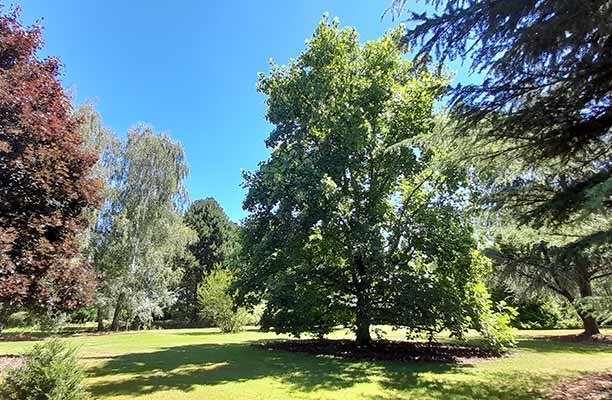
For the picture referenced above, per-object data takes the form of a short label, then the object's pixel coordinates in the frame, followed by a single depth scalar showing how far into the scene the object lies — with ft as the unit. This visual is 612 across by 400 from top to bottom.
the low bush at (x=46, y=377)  14.64
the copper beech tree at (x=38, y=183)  23.27
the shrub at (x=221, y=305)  70.33
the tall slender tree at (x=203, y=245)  127.95
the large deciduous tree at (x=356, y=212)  36.29
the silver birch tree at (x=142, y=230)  74.23
